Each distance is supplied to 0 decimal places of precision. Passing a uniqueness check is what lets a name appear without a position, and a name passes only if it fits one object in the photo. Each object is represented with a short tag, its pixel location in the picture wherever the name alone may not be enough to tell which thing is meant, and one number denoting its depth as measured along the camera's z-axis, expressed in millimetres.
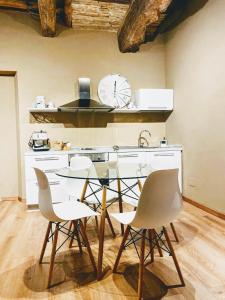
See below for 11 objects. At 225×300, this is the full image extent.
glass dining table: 2133
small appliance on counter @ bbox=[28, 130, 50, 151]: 4168
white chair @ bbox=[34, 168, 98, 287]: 1950
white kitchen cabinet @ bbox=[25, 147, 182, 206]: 4016
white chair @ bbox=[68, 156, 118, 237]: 2845
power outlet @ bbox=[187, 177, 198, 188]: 4155
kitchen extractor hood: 4215
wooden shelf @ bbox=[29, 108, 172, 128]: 4613
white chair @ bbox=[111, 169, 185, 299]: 1698
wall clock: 4852
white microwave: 4668
